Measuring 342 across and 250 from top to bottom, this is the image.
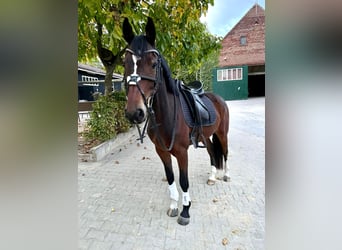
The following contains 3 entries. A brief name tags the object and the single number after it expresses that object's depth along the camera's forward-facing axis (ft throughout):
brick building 64.03
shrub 18.58
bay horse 6.04
